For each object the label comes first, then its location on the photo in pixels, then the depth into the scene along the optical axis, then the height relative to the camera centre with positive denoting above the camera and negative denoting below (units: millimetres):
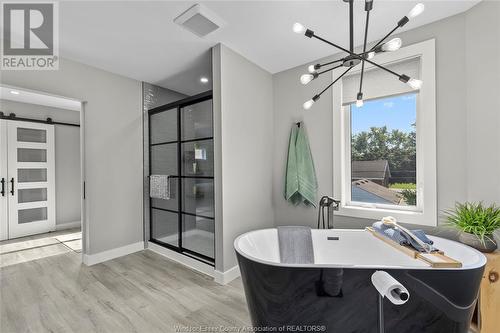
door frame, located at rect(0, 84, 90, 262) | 2768 -361
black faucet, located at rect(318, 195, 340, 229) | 2361 -437
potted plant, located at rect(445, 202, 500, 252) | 1567 -431
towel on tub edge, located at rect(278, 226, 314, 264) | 1964 -695
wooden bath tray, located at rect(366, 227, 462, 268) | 1215 -565
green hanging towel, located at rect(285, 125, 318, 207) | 2695 -76
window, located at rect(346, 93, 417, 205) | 2248 +143
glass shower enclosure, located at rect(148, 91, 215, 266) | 2754 -77
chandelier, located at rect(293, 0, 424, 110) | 1236 +670
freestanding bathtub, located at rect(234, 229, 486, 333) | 1181 -723
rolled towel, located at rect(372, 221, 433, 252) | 1606 -540
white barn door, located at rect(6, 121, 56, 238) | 3838 -178
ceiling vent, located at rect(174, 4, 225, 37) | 1849 +1265
